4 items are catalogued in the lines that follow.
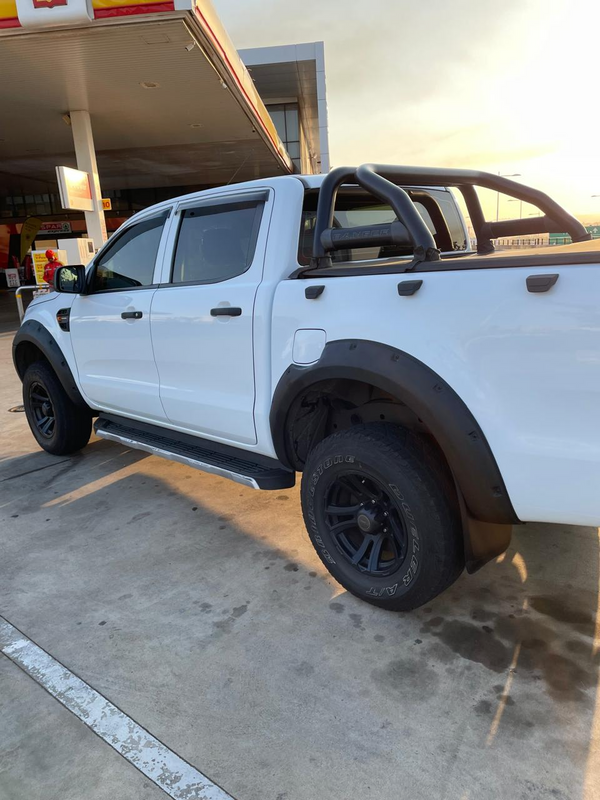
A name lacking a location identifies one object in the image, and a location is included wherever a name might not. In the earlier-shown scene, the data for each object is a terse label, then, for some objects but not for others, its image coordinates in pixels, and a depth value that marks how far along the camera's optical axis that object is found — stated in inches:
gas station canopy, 375.2
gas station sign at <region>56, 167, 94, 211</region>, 531.2
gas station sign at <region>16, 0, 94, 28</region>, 366.0
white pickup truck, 75.8
